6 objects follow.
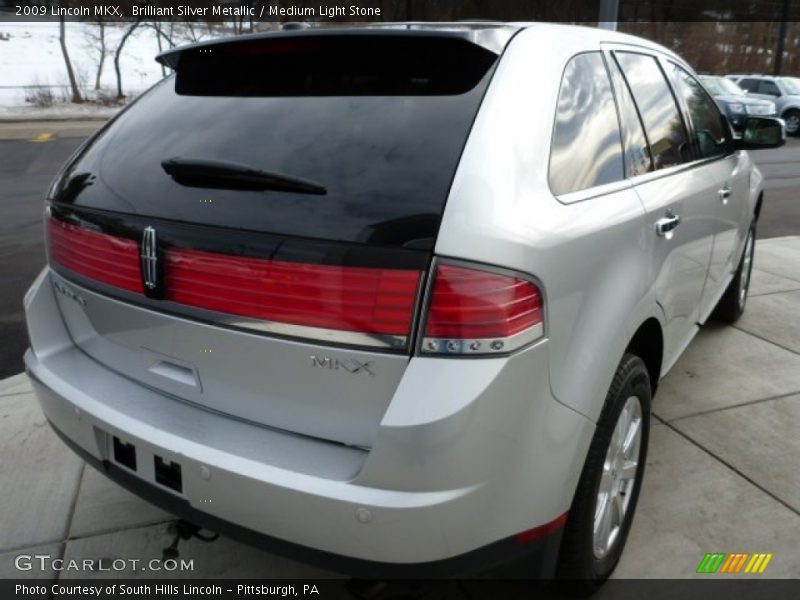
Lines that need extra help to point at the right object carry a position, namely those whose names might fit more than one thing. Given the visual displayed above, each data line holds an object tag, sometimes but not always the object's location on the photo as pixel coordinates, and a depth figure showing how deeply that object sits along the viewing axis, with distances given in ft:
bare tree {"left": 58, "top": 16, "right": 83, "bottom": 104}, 84.64
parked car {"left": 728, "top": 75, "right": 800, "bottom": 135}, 71.00
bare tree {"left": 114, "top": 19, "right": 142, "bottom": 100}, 87.51
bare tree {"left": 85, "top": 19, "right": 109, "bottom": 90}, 92.89
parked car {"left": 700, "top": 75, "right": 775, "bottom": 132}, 63.31
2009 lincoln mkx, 5.29
